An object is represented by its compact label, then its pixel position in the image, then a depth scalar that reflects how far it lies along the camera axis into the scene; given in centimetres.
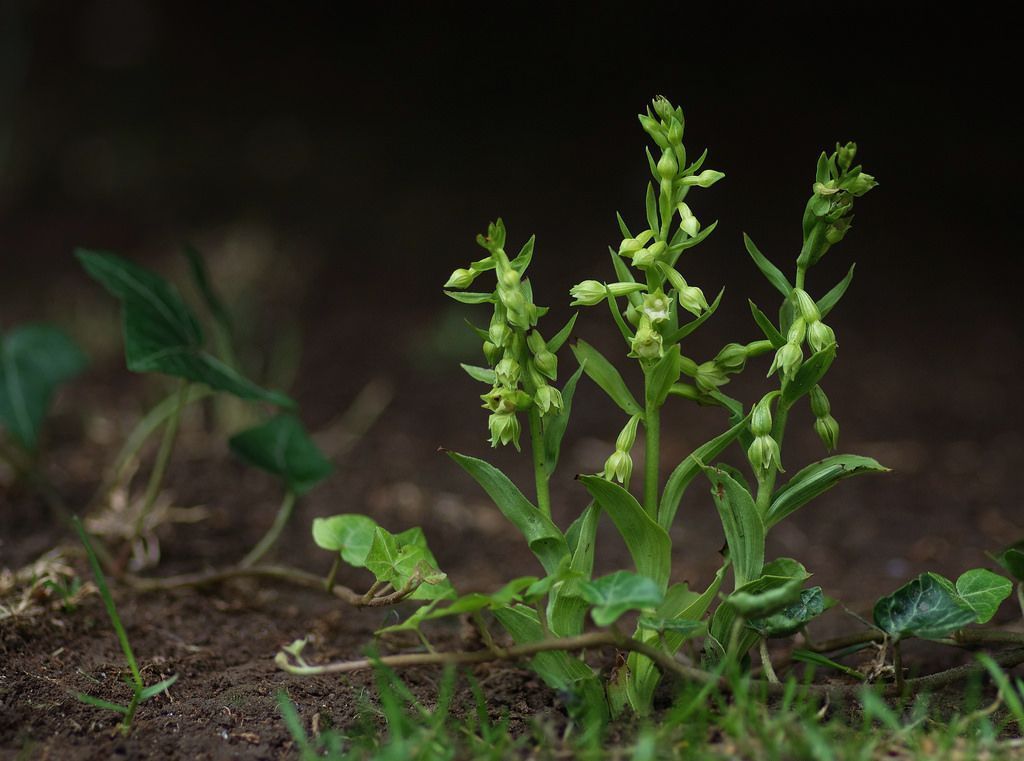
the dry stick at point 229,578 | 133
